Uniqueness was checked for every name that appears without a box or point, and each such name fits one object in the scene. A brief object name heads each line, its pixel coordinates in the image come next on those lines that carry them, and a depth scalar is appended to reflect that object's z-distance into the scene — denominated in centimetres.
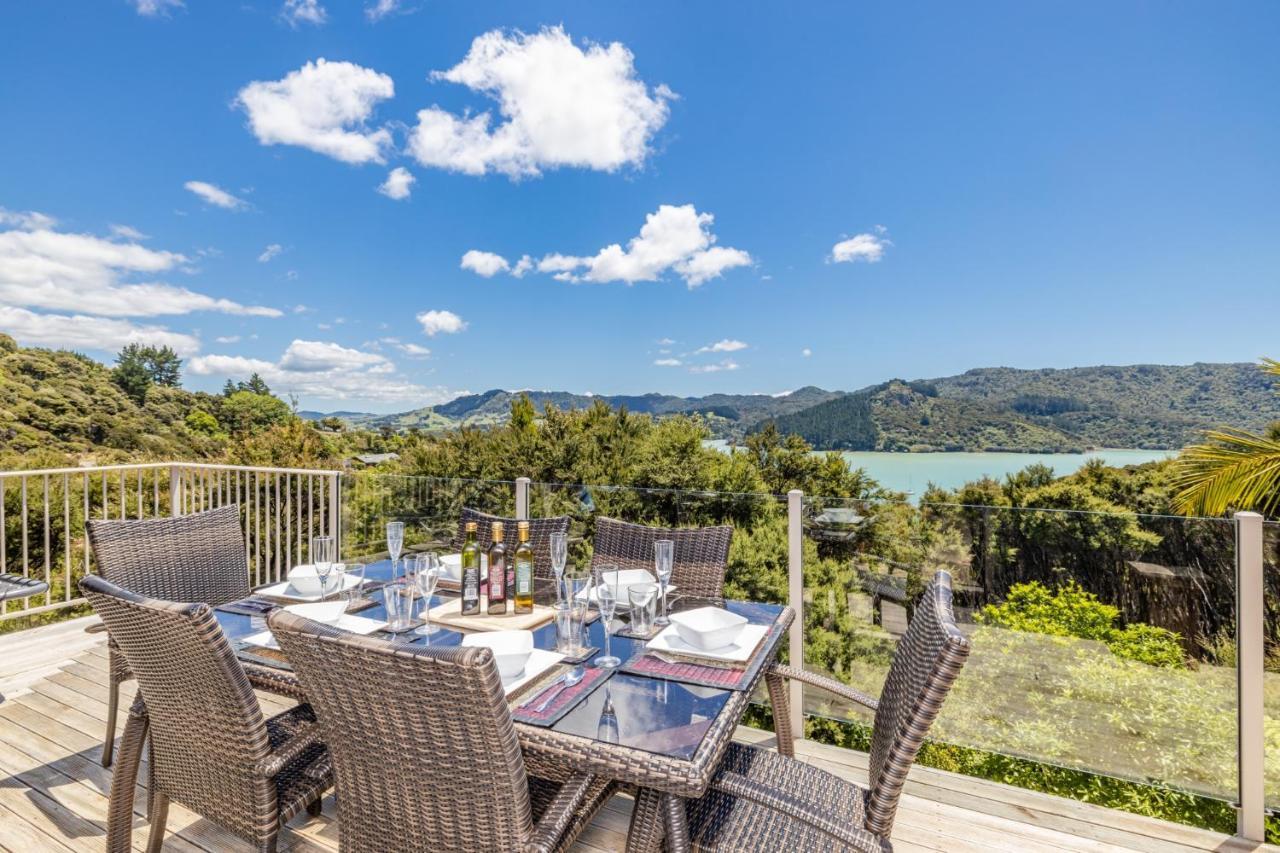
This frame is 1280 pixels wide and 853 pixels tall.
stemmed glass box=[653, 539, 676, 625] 210
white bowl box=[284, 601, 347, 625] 202
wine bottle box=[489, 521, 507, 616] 211
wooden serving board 197
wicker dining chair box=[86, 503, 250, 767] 239
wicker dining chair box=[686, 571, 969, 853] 133
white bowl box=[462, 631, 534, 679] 156
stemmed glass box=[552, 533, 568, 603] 211
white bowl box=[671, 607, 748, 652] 181
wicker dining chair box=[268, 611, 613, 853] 109
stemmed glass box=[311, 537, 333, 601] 218
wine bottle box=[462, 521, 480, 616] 211
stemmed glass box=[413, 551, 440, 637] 194
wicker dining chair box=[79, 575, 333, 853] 145
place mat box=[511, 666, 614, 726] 137
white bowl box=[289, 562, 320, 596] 236
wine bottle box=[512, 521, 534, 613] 216
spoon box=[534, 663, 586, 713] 144
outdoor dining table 122
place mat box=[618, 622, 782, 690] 160
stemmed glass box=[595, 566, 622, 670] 171
